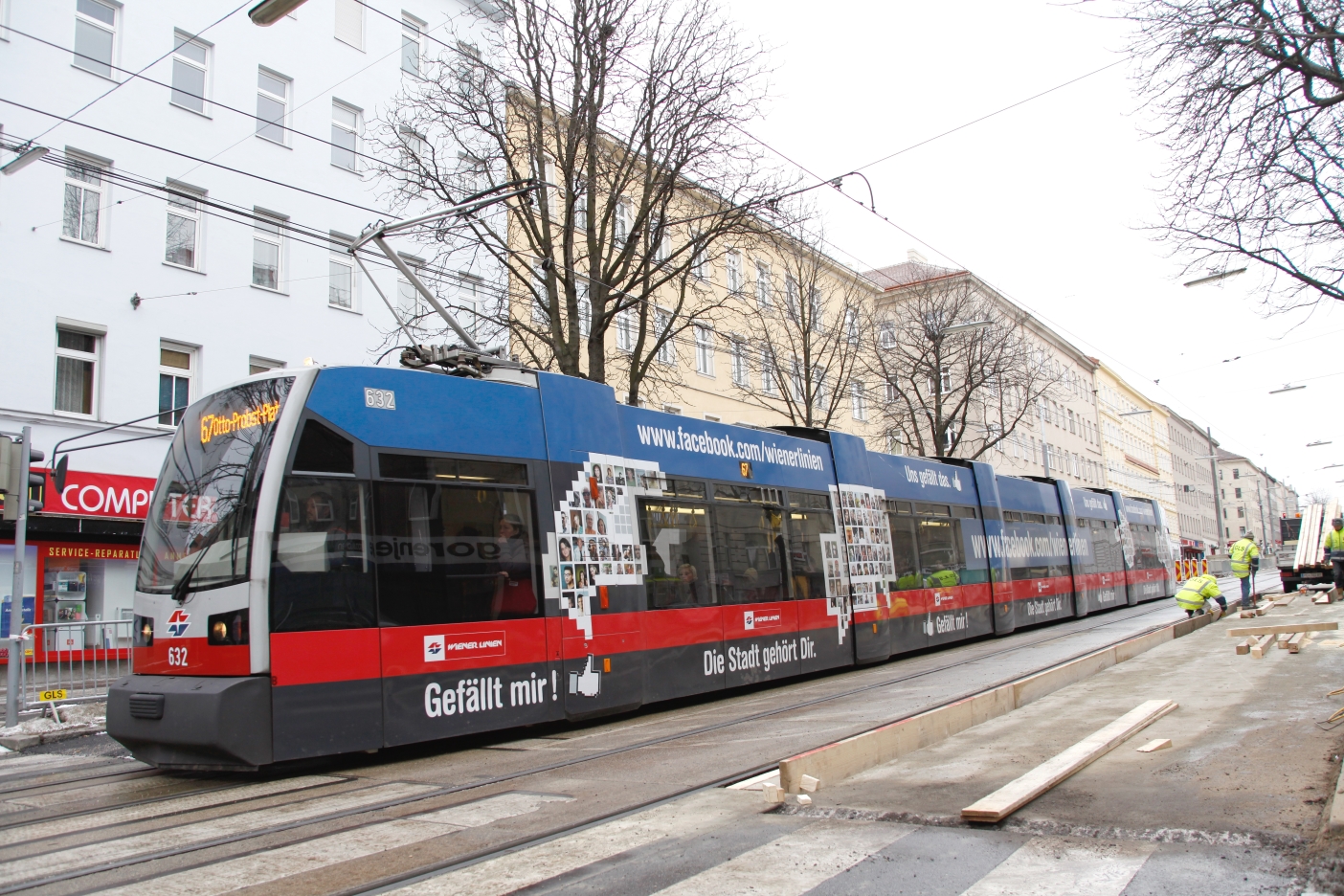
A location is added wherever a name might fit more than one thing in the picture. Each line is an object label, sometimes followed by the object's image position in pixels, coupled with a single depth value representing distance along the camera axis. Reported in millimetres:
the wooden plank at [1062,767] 5027
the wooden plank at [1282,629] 13218
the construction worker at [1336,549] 20375
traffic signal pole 10508
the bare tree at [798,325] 26109
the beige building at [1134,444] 74125
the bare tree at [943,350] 32125
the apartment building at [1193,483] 93562
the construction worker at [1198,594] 18153
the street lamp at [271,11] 7688
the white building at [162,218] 17250
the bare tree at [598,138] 15977
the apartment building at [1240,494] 127438
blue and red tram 7301
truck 28812
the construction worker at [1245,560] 20531
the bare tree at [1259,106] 10188
